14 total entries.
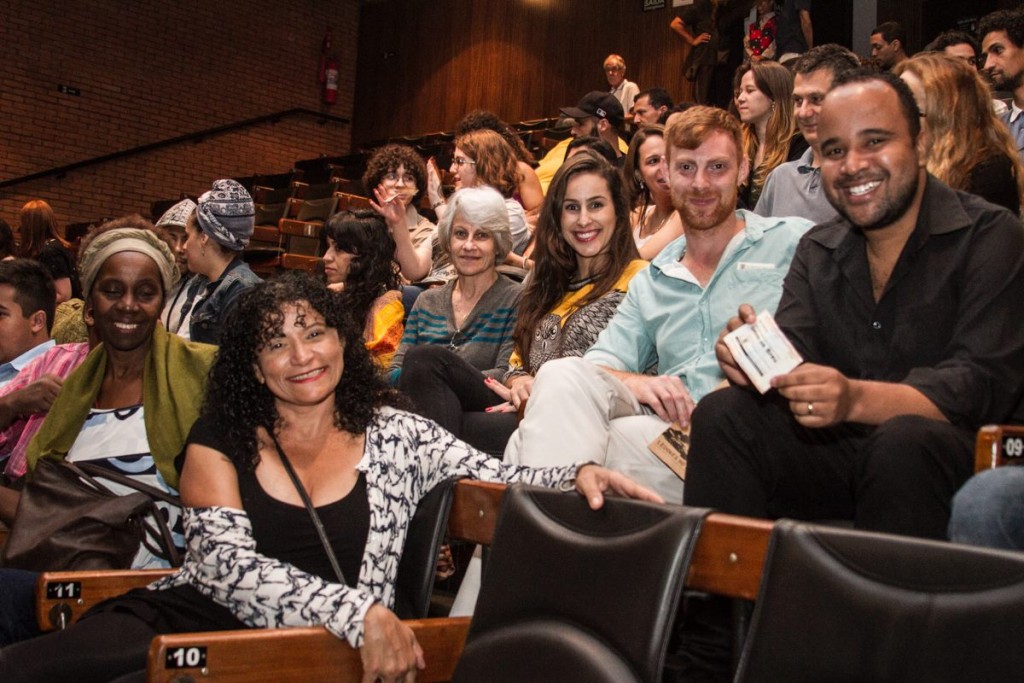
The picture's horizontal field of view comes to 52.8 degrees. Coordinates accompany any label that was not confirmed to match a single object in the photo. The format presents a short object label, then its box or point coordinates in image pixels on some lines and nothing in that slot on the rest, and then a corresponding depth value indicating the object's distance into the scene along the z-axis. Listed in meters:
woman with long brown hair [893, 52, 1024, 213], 2.29
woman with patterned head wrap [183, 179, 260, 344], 3.39
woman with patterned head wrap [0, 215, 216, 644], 2.27
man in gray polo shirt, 2.81
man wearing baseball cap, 5.01
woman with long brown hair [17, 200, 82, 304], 4.73
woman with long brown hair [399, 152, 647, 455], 2.52
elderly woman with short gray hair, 2.94
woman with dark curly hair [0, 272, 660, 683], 1.59
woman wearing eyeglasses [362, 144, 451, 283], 3.90
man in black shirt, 1.41
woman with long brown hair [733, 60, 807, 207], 3.49
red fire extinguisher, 11.17
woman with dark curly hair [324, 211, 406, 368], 3.33
